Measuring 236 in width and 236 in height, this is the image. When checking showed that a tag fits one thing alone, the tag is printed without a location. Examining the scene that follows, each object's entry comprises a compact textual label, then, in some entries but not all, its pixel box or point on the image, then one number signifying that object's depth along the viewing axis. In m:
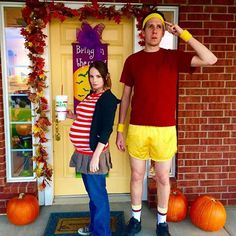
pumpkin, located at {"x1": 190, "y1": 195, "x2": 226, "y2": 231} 2.33
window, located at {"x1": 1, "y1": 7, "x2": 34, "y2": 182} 2.58
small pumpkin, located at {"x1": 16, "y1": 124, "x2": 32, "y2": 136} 2.71
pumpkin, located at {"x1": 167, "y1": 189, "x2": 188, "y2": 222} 2.45
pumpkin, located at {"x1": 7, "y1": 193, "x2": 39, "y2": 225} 2.39
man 2.01
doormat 2.34
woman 1.90
